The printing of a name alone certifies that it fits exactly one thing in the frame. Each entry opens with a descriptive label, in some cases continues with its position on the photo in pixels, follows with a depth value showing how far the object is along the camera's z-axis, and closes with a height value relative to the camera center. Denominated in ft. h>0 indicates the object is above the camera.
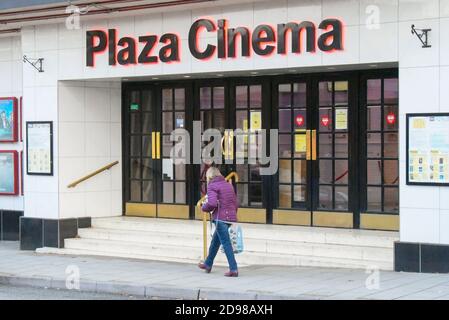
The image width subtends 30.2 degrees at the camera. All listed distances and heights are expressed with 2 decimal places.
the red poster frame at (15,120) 58.03 +1.91
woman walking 40.47 -2.94
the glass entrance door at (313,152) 47.57 -0.28
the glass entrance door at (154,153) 53.93 -0.36
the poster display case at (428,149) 40.09 -0.10
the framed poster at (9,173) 58.18 -1.77
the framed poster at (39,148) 53.26 -0.01
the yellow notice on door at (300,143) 48.80 +0.25
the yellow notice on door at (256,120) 50.47 +1.66
